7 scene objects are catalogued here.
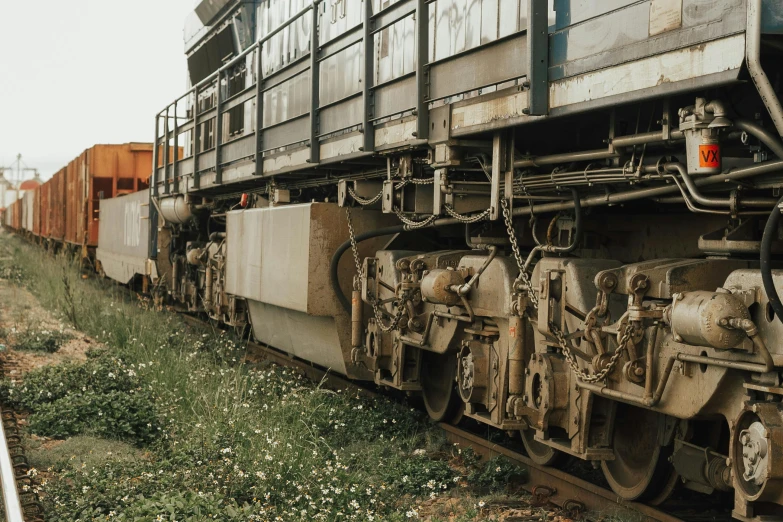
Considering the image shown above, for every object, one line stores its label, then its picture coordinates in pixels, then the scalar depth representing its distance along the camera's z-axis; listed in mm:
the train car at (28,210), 46550
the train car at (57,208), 30547
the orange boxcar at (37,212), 41109
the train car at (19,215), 55800
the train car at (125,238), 17766
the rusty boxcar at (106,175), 24438
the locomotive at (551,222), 4293
